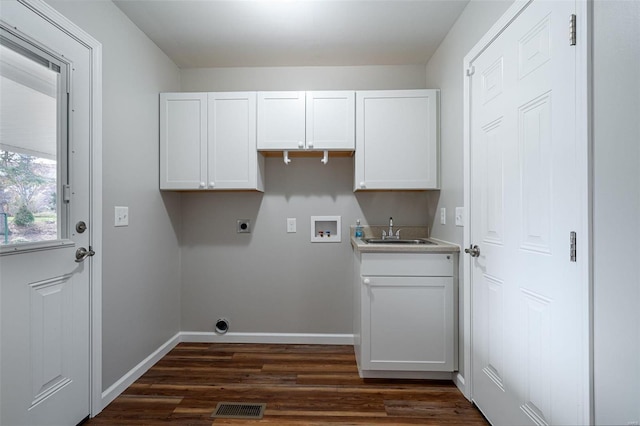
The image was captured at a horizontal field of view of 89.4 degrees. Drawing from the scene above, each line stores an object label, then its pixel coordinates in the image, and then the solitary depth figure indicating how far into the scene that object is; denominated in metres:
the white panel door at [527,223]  1.17
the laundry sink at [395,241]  2.60
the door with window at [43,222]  1.35
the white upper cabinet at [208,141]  2.56
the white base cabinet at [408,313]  2.12
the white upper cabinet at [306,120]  2.52
